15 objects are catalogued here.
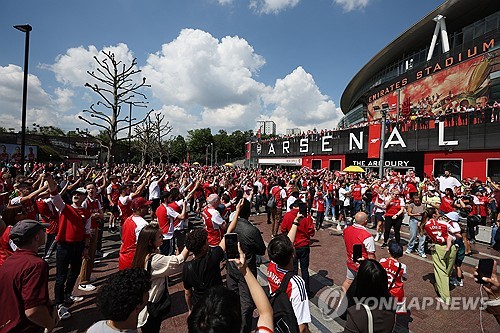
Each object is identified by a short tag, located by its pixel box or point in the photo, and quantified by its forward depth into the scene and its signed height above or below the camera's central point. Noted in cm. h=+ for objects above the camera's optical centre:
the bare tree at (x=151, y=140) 2884 +366
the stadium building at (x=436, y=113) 1827 +458
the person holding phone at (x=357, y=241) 430 -116
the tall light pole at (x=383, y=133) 1673 +258
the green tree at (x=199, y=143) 8500 +777
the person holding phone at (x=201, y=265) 305 -116
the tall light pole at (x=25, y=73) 1116 +371
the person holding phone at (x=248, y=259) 359 -139
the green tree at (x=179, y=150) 7994 +487
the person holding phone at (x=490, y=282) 256 -105
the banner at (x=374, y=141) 2122 +249
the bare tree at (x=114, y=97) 1436 +369
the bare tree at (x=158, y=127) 3017 +446
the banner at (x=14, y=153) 2735 +83
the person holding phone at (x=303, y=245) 511 -148
